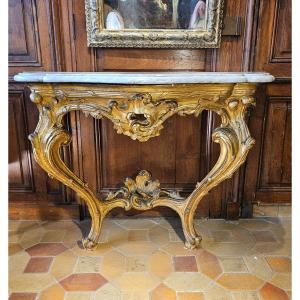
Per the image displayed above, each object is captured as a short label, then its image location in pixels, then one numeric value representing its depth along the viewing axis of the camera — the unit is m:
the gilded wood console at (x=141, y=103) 1.35
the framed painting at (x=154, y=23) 1.68
